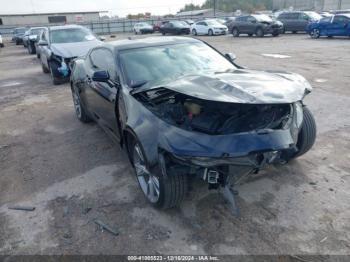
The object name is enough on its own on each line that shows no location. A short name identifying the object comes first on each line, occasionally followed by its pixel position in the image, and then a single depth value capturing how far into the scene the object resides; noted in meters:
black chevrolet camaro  2.74
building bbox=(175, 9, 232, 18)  71.19
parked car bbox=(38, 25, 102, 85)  9.70
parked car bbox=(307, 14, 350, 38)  18.31
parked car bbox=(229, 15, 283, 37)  22.53
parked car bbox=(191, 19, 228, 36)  28.00
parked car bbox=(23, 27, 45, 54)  19.20
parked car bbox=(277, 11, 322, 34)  22.75
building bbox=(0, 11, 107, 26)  63.88
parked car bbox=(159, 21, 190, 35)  31.21
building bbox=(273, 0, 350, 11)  54.53
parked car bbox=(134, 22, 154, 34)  38.94
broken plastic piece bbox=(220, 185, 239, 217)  2.95
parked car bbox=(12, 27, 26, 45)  30.37
